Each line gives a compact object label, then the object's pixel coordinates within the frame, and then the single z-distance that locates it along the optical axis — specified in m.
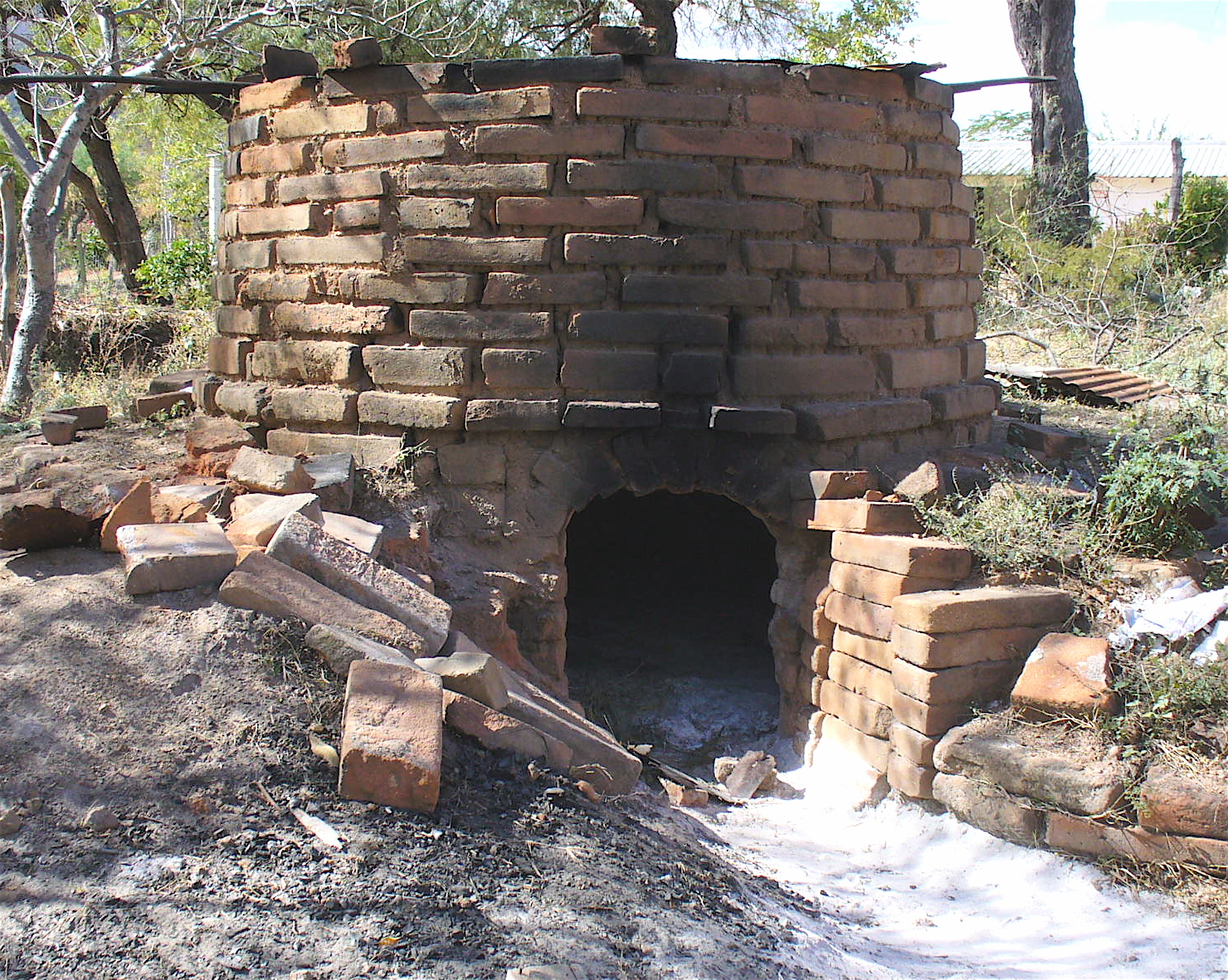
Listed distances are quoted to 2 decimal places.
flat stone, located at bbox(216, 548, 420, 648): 3.22
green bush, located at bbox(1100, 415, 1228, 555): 3.99
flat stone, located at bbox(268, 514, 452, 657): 3.45
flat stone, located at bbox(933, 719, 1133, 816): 3.31
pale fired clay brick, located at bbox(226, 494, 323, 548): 3.55
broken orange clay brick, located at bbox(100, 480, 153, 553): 3.56
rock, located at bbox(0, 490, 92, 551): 3.47
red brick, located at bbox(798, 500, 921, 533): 4.23
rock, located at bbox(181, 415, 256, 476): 4.63
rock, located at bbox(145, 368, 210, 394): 6.10
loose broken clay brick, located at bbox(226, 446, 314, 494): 4.02
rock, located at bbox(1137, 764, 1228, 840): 3.11
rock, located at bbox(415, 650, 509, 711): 3.14
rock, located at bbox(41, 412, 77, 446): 5.26
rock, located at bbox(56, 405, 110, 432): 5.46
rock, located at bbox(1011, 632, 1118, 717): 3.49
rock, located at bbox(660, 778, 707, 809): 4.02
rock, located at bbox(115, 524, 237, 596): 3.24
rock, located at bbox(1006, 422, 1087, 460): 5.28
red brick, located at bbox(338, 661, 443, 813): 2.68
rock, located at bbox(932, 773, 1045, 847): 3.48
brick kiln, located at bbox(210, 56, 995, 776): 4.30
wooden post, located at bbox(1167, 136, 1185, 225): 18.28
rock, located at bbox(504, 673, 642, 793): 3.28
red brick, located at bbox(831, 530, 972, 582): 3.96
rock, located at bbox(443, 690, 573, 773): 3.04
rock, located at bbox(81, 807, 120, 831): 2.39
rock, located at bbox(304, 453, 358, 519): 4.15
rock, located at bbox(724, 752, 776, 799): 4.33
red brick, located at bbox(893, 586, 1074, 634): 3.73
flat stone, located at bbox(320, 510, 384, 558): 3.76
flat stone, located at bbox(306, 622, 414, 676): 3.09
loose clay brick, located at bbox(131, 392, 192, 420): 5.79
